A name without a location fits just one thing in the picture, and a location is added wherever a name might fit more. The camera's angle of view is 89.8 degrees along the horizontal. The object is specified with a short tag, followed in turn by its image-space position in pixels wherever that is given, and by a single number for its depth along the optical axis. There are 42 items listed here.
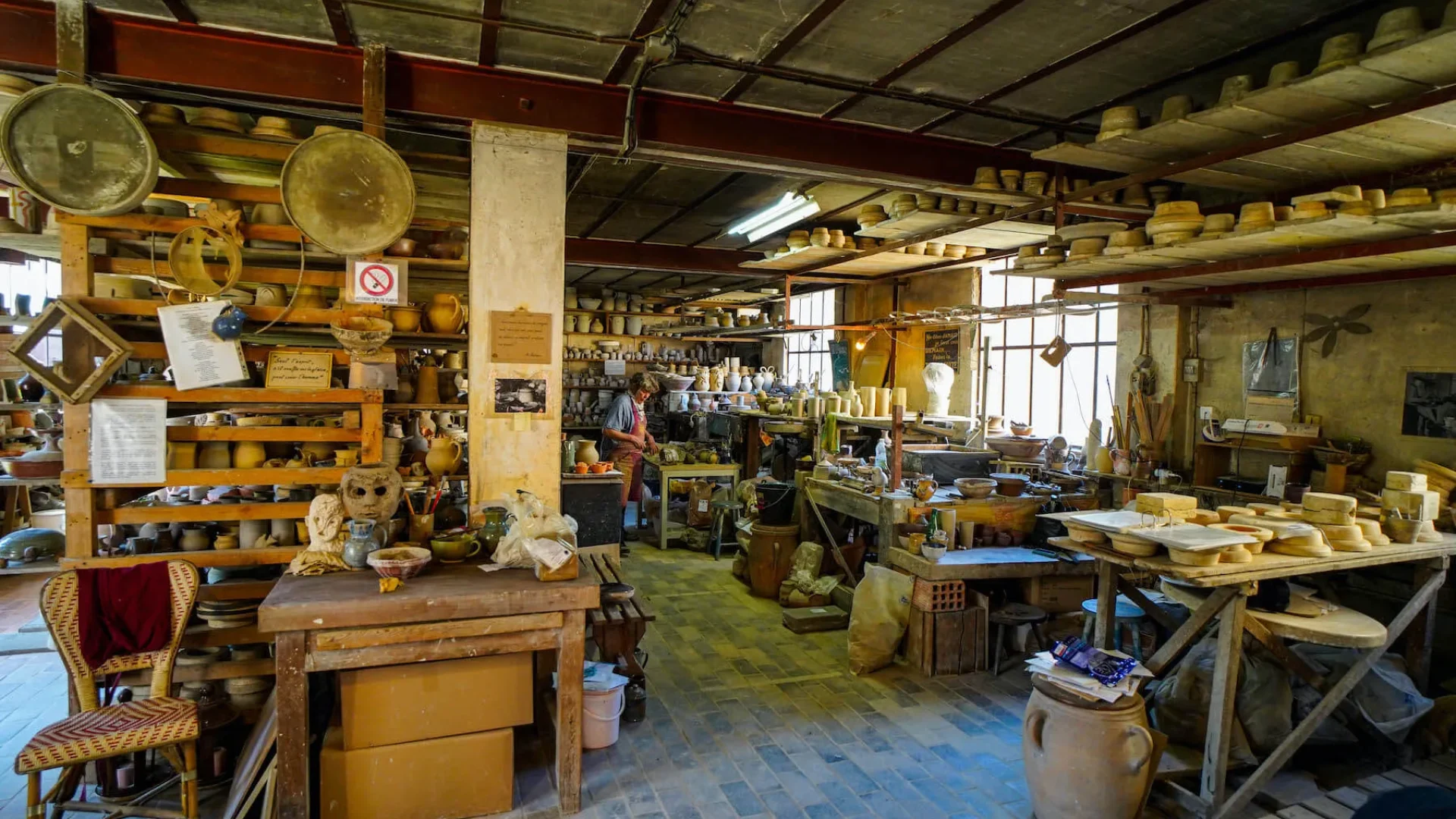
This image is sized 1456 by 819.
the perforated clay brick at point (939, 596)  4.80
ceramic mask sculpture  3.41
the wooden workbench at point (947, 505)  5.33
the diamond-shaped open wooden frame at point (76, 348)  3.23
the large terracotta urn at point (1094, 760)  2.95
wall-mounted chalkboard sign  8.42
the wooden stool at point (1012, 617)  4.81
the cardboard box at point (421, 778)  2.96
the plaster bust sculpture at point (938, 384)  7.90
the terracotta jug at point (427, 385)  4.17
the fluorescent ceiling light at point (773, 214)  5.81
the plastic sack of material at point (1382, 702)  3.70
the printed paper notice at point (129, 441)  3.37
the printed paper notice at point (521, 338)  3.89
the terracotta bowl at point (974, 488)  5.50
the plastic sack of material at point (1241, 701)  3.60
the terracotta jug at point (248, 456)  3.62
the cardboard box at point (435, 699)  2.98
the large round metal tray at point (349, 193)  3.49
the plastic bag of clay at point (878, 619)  4.87
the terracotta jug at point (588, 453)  6.33
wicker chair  2.73
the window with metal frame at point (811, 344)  12.16
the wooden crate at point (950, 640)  4.82
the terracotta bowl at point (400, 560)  3.13
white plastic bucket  3.71
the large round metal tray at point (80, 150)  3.13
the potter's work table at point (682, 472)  8.32
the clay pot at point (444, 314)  3.90
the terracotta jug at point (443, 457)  3.97
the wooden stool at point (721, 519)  8.09
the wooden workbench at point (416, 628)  2.84
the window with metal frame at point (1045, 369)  6.95
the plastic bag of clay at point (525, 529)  3.43
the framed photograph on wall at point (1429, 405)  4.27
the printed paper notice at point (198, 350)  3.38
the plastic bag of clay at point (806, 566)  6.25
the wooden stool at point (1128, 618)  4.29
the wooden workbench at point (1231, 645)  3.13
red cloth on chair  3.10
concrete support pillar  3.86
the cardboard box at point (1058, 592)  5.08
